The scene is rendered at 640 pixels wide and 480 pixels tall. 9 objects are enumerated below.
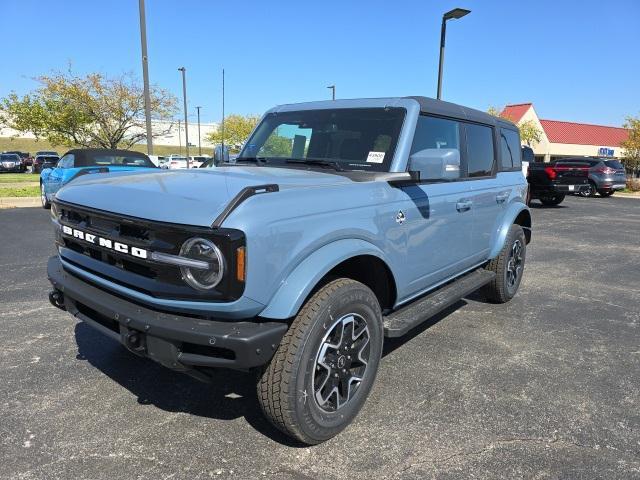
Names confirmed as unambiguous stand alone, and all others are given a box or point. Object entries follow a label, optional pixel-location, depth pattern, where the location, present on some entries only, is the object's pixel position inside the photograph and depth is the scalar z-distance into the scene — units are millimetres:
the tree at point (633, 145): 36438
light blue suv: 2232
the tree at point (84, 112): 23047
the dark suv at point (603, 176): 20953
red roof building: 48031
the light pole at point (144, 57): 13617
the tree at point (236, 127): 59938
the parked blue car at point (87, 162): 10348
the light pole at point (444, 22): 13691
